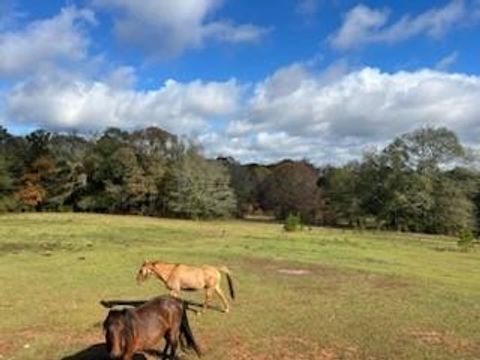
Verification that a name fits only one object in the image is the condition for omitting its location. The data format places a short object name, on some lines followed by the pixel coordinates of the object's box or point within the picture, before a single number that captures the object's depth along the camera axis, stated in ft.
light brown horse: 47.50
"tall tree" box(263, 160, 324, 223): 285.02
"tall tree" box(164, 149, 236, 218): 247.50
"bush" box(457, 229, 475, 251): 133.18
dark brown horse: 27.20
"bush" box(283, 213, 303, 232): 170.60
